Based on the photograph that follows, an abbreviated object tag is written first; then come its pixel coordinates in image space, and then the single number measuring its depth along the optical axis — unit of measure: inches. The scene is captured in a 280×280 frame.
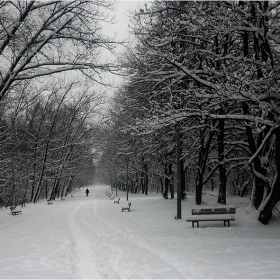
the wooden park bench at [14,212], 772.3
